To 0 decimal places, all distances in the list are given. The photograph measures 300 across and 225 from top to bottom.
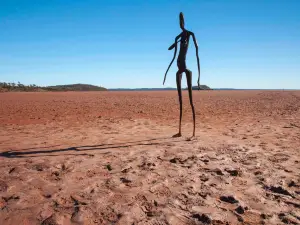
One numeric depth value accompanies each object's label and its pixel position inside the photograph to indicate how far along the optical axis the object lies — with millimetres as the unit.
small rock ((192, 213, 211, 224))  2575
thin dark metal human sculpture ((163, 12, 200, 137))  6270
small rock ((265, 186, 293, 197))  3172
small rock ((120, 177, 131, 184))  3494
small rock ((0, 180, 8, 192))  3260
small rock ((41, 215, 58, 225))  2520
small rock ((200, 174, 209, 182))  3575
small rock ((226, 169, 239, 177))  3794
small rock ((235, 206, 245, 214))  2742
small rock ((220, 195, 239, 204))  2964
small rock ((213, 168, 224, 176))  3828
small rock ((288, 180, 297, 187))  3387
